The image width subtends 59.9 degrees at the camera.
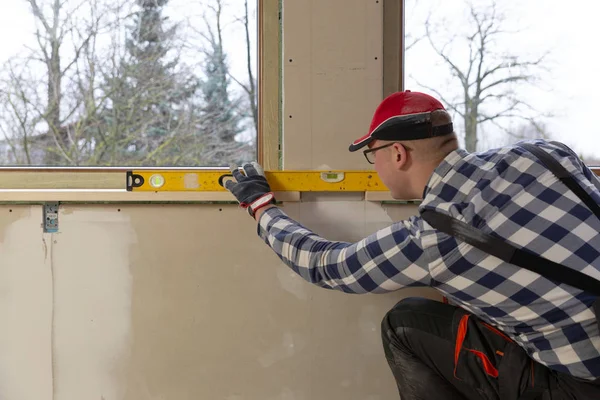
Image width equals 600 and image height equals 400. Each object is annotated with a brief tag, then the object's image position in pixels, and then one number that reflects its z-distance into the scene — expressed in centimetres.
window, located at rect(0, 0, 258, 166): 180
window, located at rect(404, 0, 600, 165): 186
